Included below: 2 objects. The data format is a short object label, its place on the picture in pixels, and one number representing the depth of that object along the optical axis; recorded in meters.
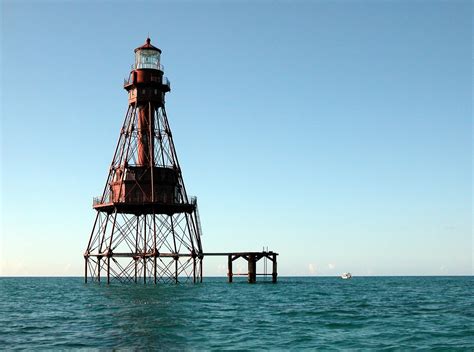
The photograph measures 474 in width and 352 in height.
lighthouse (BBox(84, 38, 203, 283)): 66.69
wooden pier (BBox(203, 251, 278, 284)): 76.62
